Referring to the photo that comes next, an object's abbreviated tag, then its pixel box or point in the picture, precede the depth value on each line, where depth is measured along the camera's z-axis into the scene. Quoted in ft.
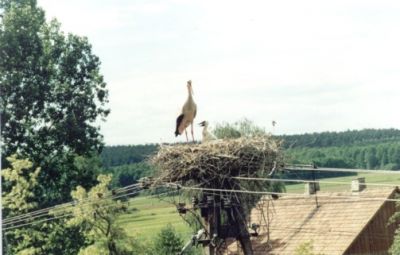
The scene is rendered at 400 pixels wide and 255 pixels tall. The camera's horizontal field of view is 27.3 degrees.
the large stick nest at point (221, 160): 46.16
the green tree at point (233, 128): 122.57
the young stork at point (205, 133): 50.78
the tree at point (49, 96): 90.22
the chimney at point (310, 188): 104.69
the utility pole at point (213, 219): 44.70
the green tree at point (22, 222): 68.03
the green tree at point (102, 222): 66.85
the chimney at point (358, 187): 99.91
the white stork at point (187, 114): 50.16
